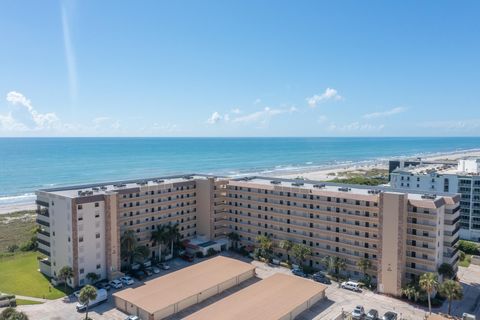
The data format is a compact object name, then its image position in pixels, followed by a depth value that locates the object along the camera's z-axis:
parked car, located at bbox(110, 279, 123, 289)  59.12
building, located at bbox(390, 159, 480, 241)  85.94
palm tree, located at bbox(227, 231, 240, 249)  78.44
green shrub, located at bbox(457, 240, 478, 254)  76.50
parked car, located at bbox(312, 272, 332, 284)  61.34
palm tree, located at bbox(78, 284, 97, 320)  48.61
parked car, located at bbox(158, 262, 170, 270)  67.81
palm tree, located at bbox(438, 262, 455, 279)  55.22
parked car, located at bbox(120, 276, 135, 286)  60.36
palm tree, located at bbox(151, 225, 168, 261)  70.06
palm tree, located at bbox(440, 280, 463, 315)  48.59
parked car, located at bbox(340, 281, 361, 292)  57.97
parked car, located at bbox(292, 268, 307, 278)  64.06
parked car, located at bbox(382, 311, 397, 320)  48.00
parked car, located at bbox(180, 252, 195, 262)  71.94
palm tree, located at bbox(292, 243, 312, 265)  66.00
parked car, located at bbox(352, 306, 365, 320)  48.73
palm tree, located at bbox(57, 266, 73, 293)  57.16
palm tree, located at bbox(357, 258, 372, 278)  59.66
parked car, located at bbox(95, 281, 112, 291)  58.87
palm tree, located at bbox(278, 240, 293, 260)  68.50
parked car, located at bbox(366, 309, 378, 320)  48.50
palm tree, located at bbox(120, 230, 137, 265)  64.94
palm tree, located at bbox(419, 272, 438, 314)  49.12
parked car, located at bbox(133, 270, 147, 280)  63.21
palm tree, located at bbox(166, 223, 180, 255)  71.00
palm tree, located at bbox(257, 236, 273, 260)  71.12
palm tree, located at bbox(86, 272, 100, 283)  59.23
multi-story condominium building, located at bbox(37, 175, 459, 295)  56.47
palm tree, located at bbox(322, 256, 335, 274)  62.43
